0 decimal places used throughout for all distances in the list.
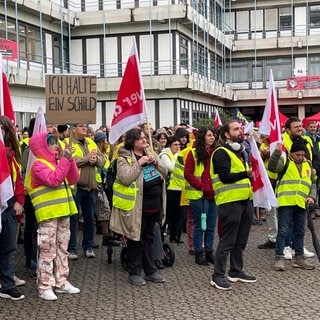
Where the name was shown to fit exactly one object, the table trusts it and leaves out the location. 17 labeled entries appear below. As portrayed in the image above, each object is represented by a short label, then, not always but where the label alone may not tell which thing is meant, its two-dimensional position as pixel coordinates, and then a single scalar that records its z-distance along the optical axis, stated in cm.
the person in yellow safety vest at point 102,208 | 858
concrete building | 2580
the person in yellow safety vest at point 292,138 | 752
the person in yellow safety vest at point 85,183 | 779
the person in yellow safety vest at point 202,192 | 754
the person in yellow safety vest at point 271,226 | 860
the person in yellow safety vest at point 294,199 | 717
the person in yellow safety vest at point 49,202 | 601
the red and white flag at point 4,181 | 568
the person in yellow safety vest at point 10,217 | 598
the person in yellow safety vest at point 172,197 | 900
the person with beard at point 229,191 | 638
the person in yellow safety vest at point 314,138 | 1155
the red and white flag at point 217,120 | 1309
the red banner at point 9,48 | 2172
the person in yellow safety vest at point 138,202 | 643
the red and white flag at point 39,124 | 691
